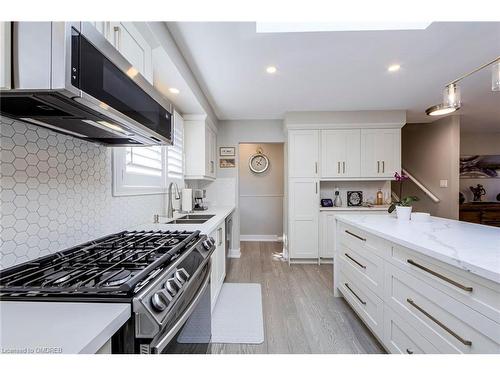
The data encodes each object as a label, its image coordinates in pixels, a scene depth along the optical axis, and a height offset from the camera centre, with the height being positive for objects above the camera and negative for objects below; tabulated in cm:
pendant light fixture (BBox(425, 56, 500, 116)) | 134 +71
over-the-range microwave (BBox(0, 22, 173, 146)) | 59 +31
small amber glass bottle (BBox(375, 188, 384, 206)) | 396 -17
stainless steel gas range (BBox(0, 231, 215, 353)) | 66 -32
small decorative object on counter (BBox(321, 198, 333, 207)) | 391 -23
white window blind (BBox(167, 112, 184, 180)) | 271 +43
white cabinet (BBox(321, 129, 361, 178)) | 376 +67
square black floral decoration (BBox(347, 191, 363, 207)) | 406 -16
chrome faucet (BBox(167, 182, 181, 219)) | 250 -20
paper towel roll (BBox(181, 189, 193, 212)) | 286 -14
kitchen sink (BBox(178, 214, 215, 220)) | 265 -34
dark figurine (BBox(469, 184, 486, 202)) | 505 -4
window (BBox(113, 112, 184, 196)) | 167 +19
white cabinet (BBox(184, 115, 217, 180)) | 324 +60
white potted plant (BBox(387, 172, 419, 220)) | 209 -17
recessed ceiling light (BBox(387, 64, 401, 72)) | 236 +130
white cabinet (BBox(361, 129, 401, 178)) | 374 +62
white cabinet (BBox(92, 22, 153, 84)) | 113 +82
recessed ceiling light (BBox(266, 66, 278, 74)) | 238 +127
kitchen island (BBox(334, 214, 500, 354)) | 88 -48
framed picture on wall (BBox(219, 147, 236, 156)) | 420 +69
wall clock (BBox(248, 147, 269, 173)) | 524 +61
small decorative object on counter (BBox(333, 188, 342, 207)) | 397 -19
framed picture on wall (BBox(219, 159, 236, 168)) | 421 +49
